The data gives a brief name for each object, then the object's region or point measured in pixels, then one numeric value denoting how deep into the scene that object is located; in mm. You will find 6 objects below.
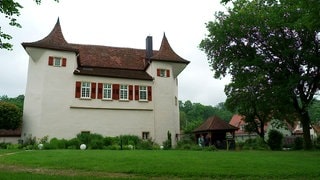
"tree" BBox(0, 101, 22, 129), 30922
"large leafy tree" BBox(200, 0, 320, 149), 28405
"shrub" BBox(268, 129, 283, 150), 36000
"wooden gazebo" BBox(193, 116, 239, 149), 34469
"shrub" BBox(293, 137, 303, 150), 36406
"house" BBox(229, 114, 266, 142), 66288
